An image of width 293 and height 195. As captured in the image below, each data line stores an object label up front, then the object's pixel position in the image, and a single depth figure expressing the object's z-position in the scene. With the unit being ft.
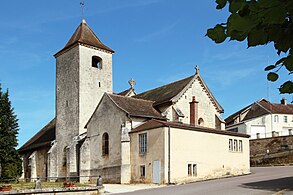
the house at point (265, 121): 203.10
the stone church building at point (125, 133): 98.48
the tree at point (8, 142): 137.69
